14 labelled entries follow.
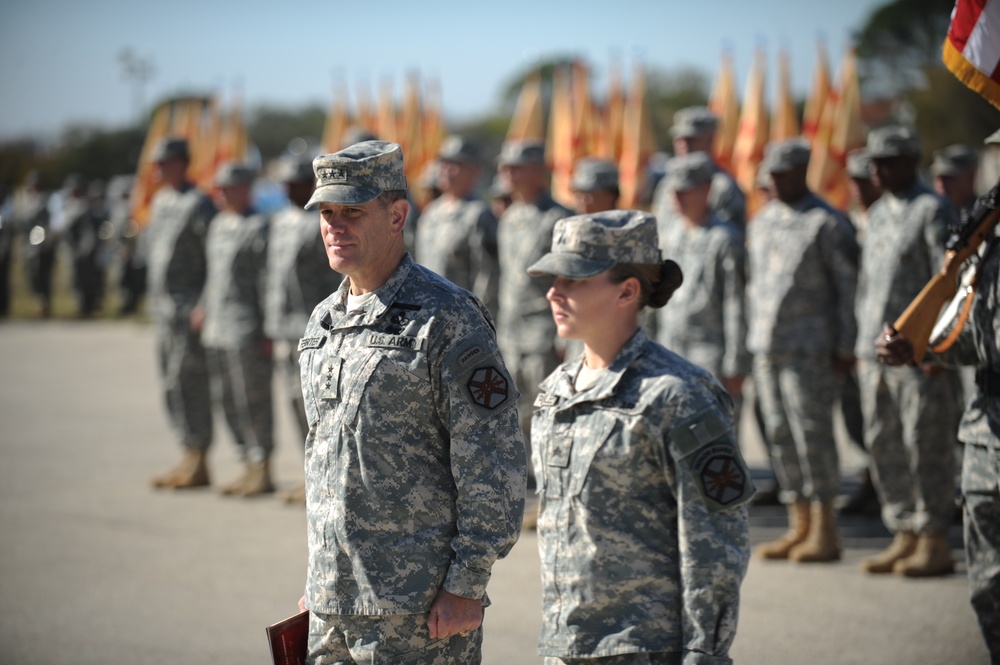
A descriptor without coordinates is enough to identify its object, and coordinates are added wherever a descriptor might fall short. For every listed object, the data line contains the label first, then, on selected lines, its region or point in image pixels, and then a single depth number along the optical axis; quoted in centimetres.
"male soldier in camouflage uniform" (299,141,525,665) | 673
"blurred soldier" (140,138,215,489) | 2008
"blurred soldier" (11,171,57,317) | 5116
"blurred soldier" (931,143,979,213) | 1808
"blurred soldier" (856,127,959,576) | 1388
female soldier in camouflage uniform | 643
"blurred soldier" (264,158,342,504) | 1808
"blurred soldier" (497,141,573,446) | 1739
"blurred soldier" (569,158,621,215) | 1620
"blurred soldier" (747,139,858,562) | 1466
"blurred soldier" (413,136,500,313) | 1919
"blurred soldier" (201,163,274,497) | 1919
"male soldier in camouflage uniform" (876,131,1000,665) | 891
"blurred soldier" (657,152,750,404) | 1561
